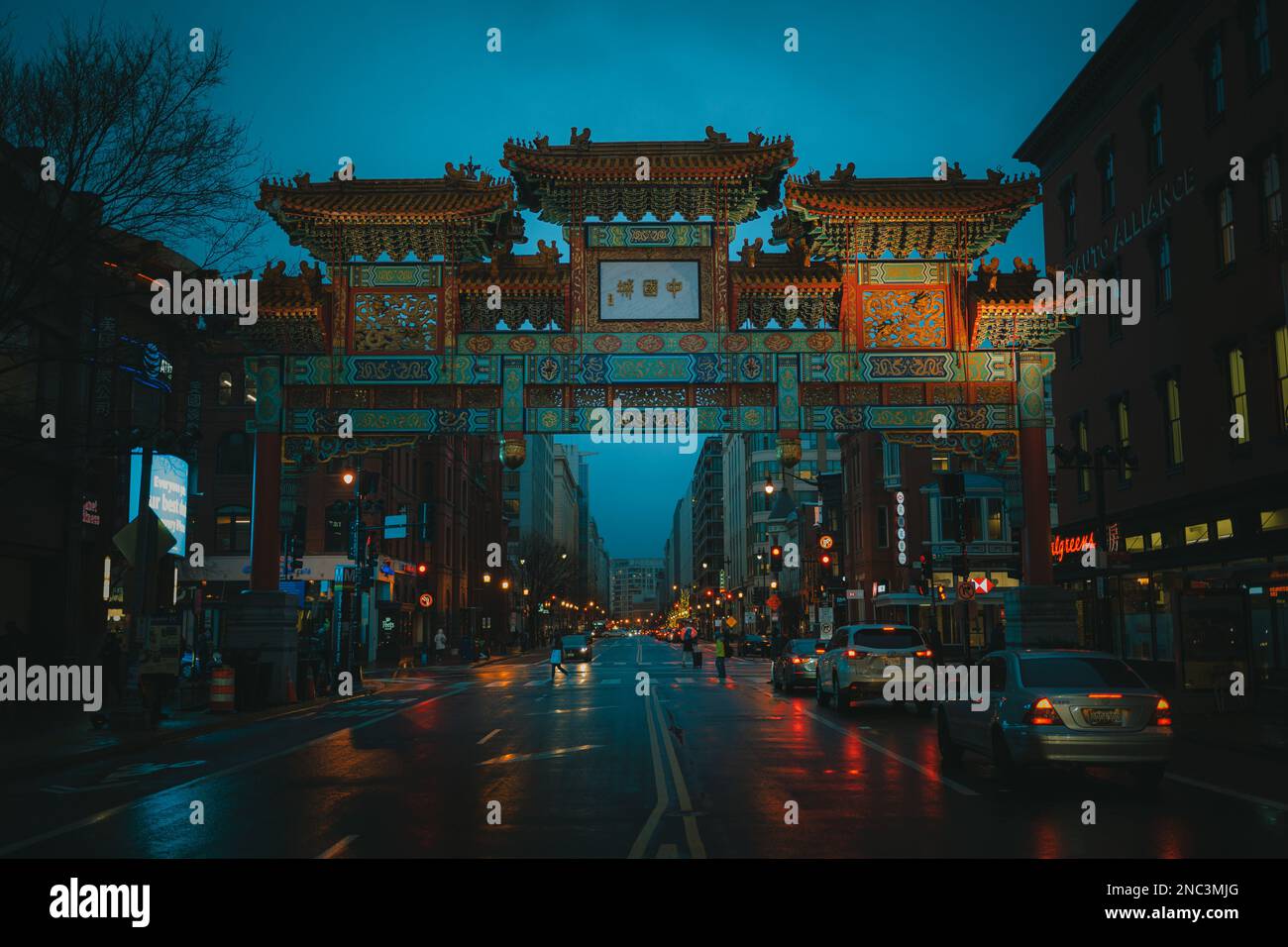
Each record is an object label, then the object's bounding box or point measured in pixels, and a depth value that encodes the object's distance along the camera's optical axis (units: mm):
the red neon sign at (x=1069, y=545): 38219
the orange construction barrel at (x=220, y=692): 25531
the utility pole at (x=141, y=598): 21562
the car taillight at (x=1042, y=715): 12836
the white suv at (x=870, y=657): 25406
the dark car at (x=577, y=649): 60844
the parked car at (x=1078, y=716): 12742
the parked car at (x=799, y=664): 33531
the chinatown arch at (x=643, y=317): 26484
